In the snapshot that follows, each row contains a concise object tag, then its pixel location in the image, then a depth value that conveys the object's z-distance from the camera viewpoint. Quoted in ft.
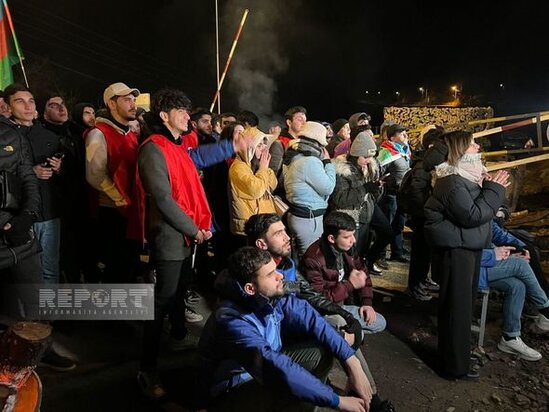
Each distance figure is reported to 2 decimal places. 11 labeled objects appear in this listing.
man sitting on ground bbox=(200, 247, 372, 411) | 8.35
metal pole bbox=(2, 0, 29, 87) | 23.29
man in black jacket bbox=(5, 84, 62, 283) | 13.00
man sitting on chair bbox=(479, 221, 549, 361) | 14.39
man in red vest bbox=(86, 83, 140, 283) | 13.73
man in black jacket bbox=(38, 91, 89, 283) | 14.26
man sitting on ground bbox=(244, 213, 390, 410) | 10.70
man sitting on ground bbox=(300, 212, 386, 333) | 12.69
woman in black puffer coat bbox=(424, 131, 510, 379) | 12.72
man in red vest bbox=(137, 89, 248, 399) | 11.48
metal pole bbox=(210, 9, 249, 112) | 32.37
